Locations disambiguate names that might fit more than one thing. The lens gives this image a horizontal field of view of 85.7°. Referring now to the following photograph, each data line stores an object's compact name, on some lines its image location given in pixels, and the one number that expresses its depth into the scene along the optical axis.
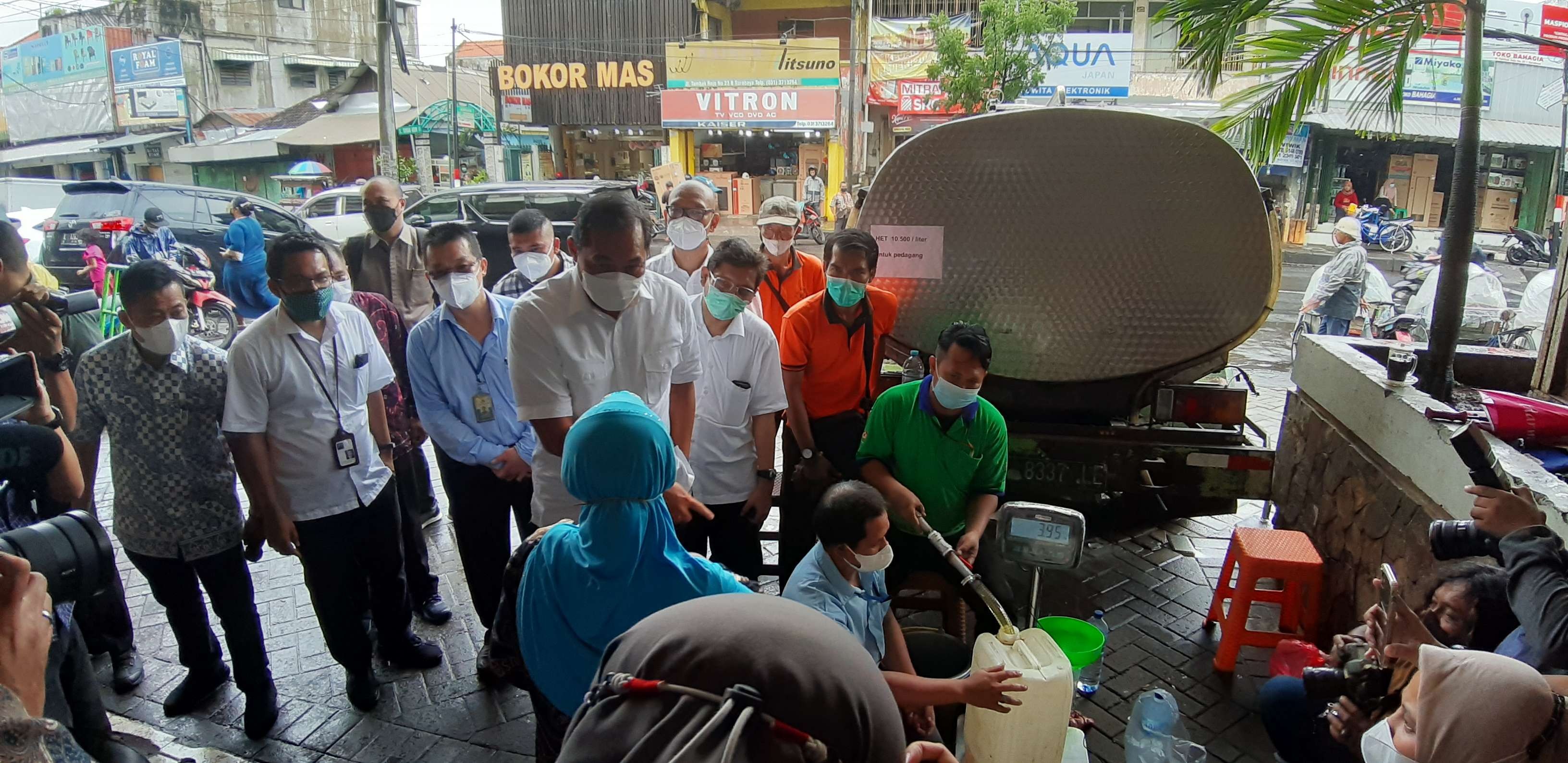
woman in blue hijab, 1.69
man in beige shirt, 4.72
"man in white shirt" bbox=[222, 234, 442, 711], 2.88
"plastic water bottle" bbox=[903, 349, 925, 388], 3.69
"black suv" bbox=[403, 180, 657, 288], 11.90
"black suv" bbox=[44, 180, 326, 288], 9.49
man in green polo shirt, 3.01
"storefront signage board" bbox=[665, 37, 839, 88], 20.30
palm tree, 3.68
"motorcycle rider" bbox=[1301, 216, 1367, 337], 7.54
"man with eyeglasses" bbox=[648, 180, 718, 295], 4.40
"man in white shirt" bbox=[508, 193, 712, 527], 2.69
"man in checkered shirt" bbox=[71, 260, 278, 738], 2.81
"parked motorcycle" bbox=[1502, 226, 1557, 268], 16.30
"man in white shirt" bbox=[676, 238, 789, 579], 3.35
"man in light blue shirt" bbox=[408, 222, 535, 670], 3.33
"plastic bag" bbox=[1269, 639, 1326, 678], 3.22
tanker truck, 3.49
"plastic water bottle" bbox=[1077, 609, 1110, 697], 3.34
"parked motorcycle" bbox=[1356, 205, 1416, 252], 17.36
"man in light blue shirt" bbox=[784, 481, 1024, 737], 2.26
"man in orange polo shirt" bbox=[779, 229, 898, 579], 3.58
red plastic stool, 3.46
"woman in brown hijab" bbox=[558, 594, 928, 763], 0.90
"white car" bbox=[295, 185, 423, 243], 12.62
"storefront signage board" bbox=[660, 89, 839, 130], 20.59
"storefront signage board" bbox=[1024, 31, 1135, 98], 20.03
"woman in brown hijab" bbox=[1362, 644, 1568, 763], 1.47
